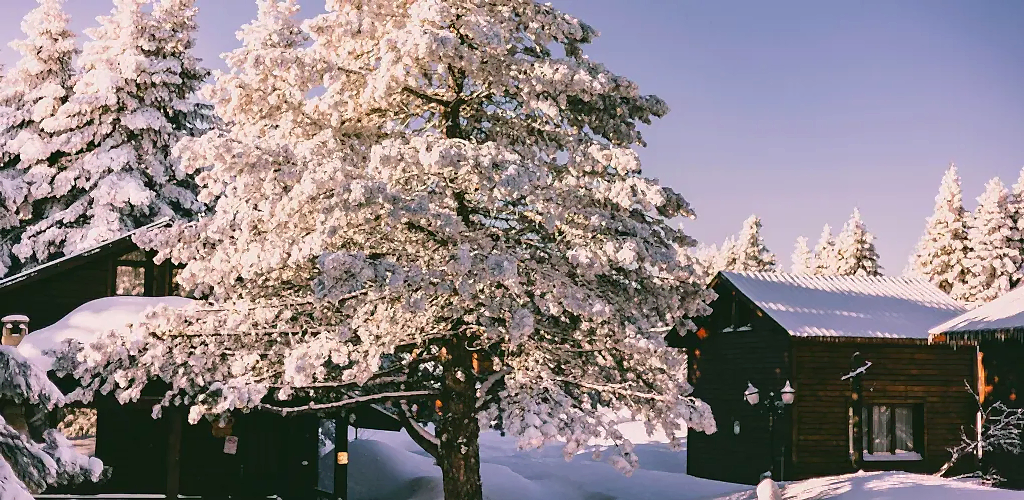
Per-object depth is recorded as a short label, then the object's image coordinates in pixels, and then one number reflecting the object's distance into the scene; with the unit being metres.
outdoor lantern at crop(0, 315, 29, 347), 19.50
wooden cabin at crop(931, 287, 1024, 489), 22.02
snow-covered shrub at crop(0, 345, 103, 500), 8.10
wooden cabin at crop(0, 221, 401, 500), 23.64
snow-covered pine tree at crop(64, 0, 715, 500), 14.52
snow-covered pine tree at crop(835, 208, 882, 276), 57.66
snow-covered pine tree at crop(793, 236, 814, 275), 74.60
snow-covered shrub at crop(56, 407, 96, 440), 38.16
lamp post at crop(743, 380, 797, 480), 24.97
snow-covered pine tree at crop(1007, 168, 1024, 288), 51.75
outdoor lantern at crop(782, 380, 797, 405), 24.97
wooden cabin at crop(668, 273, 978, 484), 27.81
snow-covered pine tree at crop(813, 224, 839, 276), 63.22
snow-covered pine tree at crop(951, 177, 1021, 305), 51.19
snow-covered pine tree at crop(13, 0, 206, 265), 31.34
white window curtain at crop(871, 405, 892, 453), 30.02
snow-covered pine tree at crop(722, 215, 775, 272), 64.06
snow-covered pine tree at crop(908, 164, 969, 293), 53.84
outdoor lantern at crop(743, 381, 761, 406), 24.84
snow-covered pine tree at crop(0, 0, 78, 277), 32.62
